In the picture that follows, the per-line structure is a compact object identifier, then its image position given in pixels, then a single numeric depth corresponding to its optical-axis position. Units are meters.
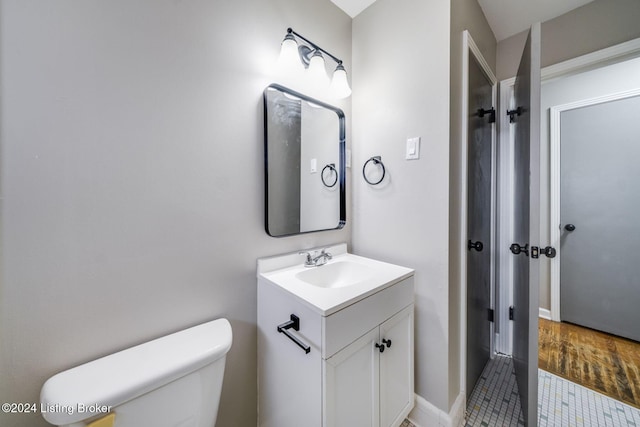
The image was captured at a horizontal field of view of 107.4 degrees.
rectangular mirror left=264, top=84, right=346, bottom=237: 1.13
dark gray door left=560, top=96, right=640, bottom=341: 1.88
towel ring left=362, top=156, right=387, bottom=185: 1.36
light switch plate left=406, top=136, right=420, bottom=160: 1.21
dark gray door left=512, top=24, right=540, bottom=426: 1.09
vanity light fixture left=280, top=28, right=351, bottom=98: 1.11
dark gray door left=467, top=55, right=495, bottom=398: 1.33
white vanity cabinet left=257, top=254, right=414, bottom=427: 0.78
